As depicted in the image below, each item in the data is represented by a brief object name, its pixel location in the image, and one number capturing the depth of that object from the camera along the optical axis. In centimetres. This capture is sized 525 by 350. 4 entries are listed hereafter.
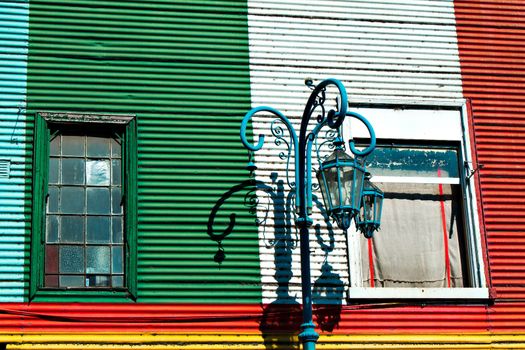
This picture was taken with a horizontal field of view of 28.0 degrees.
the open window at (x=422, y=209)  1341
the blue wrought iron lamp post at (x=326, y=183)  1168
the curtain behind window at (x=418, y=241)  1345
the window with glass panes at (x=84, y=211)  1270
